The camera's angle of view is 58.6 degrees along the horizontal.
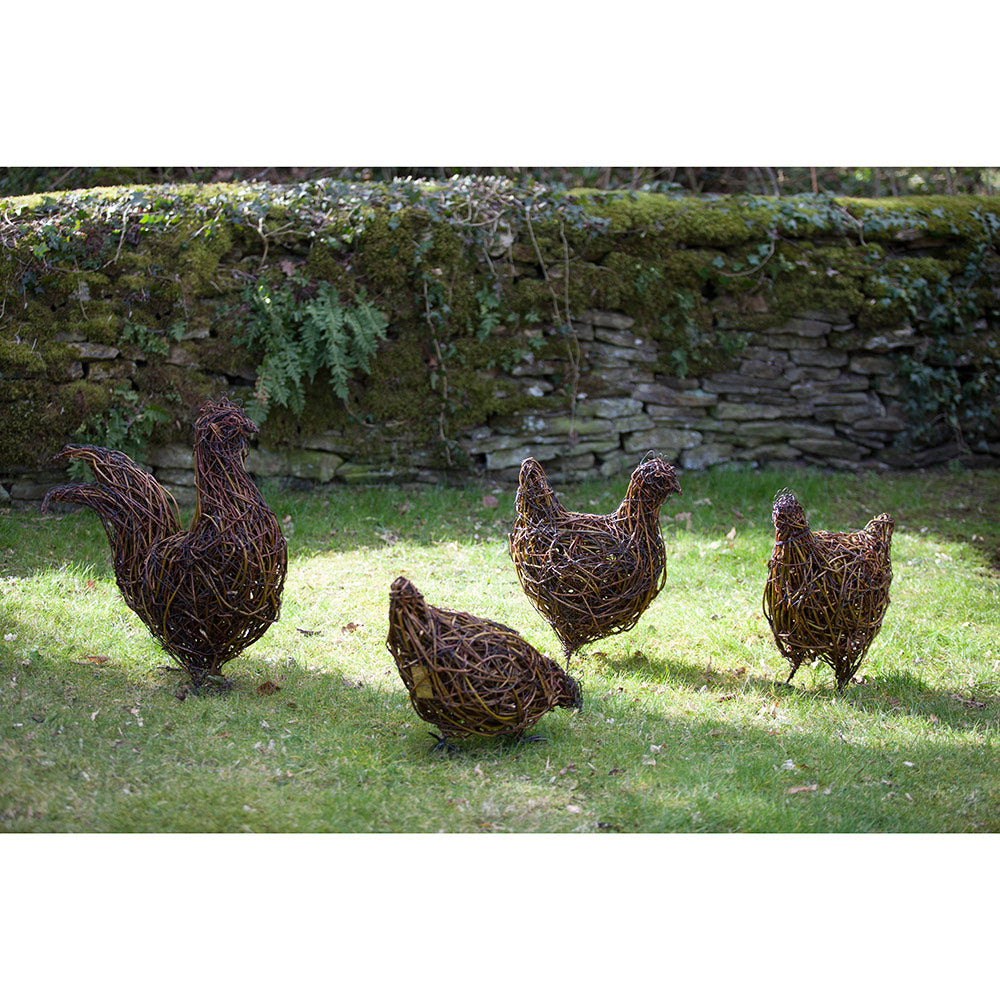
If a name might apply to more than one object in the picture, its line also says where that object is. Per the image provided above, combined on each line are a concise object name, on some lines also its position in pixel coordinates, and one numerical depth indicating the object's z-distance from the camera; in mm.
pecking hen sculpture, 3852
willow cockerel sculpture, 4344
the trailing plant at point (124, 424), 7230
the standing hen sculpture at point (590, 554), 4809
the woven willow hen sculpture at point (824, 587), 4703
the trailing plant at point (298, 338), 7426
